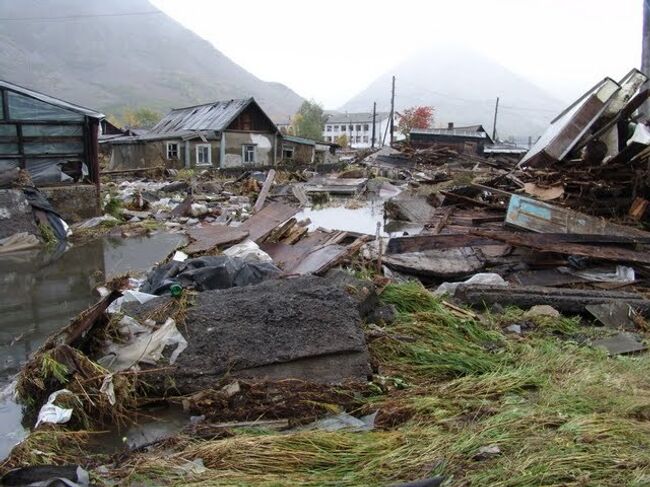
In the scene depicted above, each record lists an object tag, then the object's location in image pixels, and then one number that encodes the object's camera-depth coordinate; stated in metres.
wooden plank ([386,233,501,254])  7.62
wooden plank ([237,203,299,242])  8.44
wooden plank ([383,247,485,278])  6.87
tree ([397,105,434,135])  57.34
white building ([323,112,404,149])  90.19
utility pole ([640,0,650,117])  11.87
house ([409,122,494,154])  37.28
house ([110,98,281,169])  28.33
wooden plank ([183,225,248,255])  7.95
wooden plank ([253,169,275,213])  13.50
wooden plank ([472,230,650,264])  6.58
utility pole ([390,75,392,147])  44.36
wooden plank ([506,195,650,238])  7.44
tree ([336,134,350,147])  65.14
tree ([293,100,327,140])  68.62
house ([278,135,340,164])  32.66
